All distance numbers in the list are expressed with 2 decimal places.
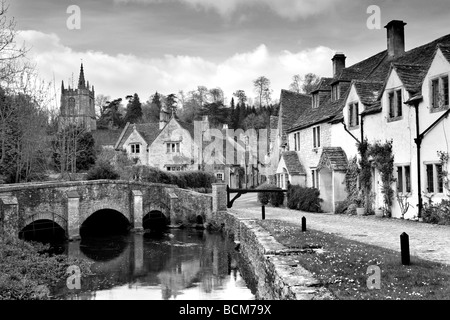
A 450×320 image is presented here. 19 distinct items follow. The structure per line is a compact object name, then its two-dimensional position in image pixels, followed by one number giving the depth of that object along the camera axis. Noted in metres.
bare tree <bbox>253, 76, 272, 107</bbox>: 94.75
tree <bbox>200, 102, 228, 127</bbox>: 83.09
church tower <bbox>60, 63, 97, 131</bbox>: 75.38
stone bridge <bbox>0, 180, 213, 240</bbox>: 23.72
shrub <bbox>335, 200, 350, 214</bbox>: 24.34
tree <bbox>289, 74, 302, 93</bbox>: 74.09
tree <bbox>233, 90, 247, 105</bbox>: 103.93
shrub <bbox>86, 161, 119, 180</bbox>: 34.00
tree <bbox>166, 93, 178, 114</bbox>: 98.86
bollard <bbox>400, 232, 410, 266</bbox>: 8.93
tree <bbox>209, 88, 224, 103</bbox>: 99.06
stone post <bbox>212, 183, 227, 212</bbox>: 29.48
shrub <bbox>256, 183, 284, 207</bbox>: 32.09
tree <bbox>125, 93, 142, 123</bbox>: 92.65
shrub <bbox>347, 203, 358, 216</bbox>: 23.66
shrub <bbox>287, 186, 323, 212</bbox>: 26.81
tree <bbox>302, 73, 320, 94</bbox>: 70.50
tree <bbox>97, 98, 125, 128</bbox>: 96.92
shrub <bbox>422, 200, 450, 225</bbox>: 17.28
